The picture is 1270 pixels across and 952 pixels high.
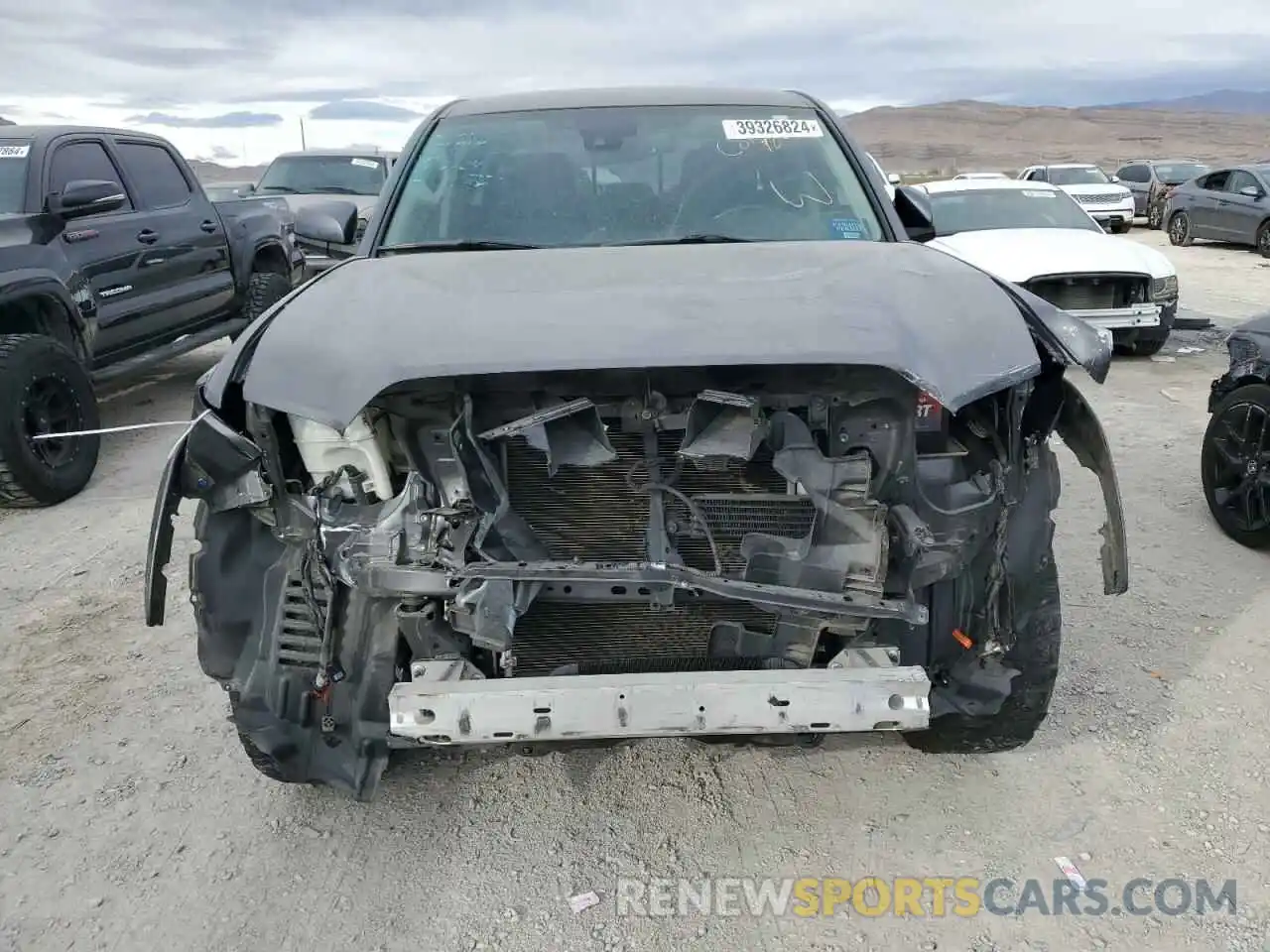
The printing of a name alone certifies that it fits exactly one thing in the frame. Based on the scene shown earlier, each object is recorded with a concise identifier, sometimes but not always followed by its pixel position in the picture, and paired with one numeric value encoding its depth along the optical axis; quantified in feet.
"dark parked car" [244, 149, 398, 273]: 38.65
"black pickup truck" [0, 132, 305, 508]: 17.40
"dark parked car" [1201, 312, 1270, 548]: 14.33
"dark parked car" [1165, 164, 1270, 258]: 50.69
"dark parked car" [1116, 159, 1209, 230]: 69.67
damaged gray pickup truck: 7.18
